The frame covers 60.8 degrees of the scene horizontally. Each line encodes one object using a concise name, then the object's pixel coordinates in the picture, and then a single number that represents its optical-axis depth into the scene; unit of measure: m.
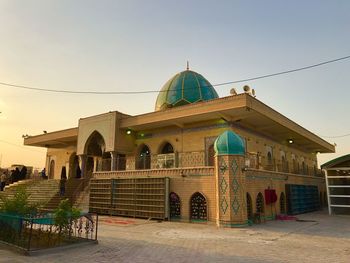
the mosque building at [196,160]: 12.69
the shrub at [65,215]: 7.60
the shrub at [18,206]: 8.34
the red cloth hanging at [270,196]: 14.39
